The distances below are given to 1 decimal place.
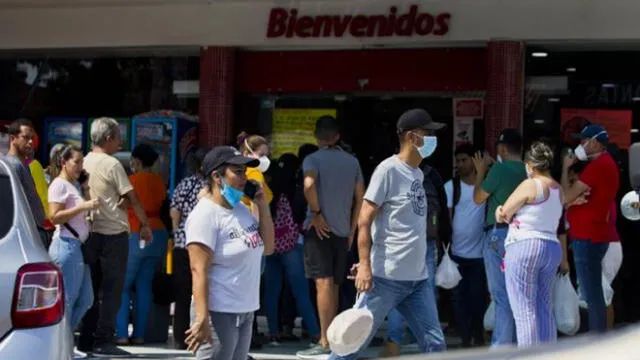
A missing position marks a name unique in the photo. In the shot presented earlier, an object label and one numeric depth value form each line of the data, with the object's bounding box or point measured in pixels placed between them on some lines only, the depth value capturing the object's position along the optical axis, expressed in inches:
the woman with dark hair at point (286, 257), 689.4
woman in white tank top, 525.9
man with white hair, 619.4
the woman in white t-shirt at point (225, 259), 409.2
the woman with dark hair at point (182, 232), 629.0
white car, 342.4
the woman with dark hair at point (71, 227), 586.4
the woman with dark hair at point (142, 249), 684.3
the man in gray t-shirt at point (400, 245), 488.4
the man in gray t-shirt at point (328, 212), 624.4
